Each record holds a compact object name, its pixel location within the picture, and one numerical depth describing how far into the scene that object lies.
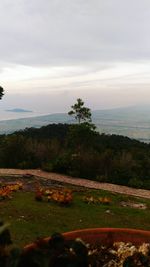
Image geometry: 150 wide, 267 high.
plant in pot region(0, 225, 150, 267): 1.25
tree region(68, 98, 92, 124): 13.08
